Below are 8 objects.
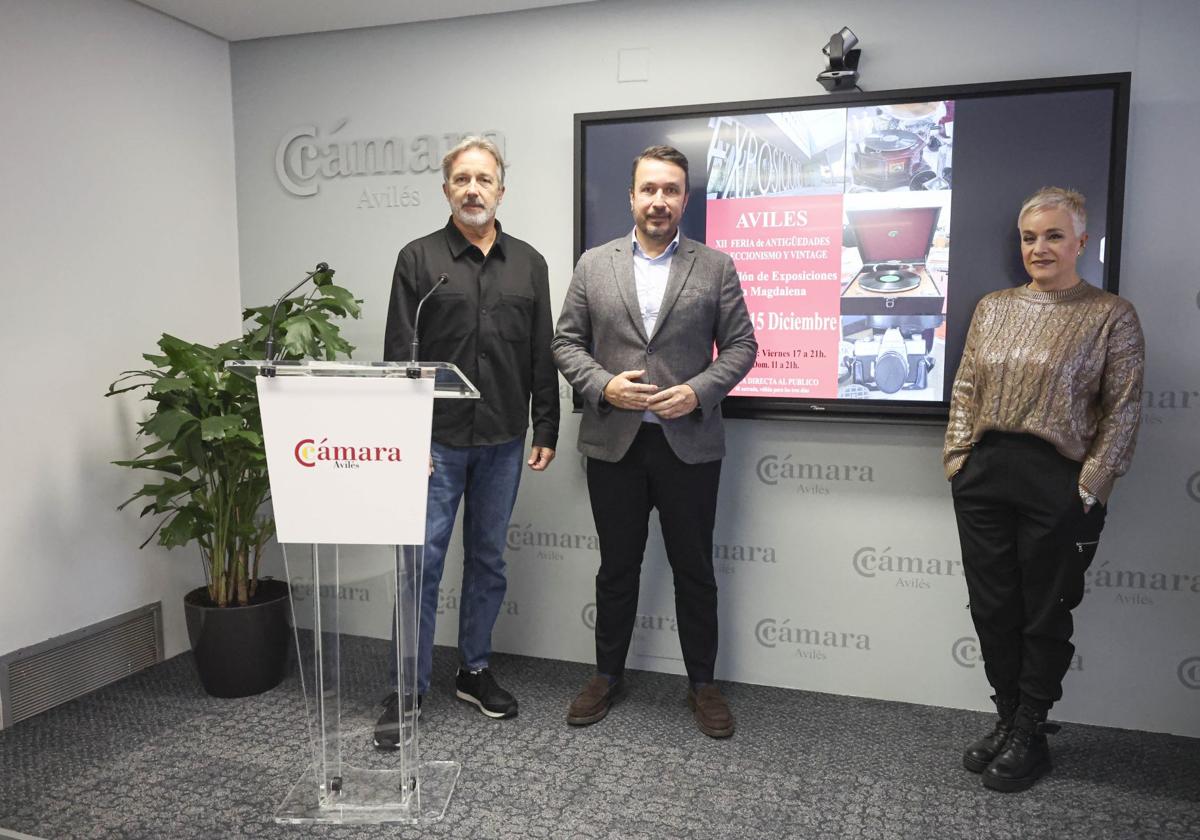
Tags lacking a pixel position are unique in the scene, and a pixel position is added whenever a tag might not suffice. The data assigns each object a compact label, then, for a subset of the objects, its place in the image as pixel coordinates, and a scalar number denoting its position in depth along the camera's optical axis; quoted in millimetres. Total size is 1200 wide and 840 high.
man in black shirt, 2684
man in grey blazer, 2631
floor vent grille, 2812
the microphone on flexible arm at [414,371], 1936
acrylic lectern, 1959
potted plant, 2846
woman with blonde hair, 2299
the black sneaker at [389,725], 2148
